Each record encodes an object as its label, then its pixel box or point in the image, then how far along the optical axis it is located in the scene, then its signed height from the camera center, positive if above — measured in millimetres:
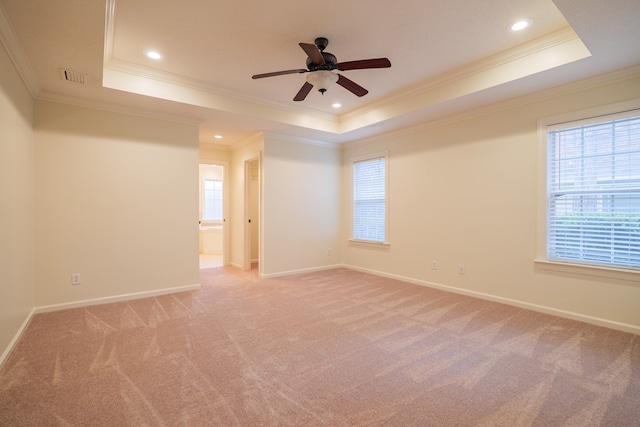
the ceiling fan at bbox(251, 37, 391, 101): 2516 +1310
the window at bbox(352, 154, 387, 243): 5367 +228
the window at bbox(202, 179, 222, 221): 8727 +251
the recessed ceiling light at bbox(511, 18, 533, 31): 2549 +1680
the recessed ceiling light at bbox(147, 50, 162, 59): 3074 +1659
